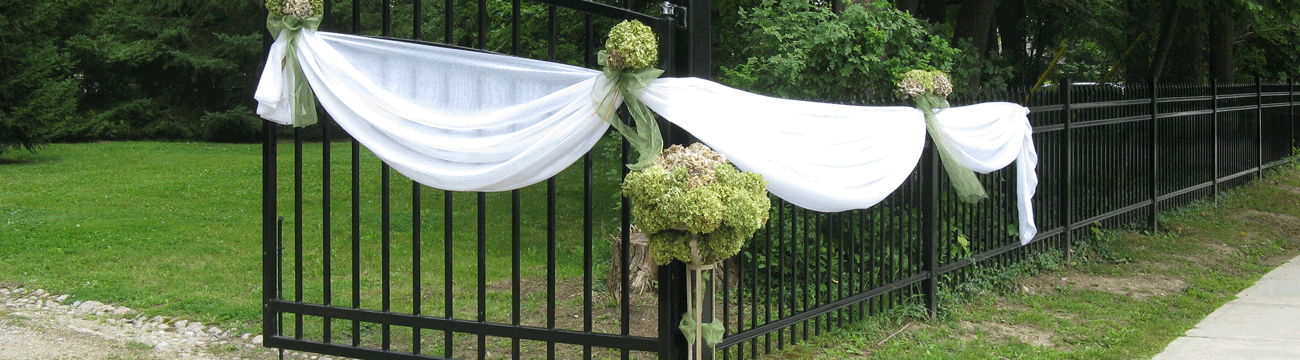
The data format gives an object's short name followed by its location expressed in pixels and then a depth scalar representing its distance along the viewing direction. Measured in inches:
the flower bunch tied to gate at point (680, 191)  157.8
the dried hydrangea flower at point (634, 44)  166.2
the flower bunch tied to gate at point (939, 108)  248.4
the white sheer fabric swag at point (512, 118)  176.6
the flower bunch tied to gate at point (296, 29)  200.1
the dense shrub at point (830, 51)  295.0
